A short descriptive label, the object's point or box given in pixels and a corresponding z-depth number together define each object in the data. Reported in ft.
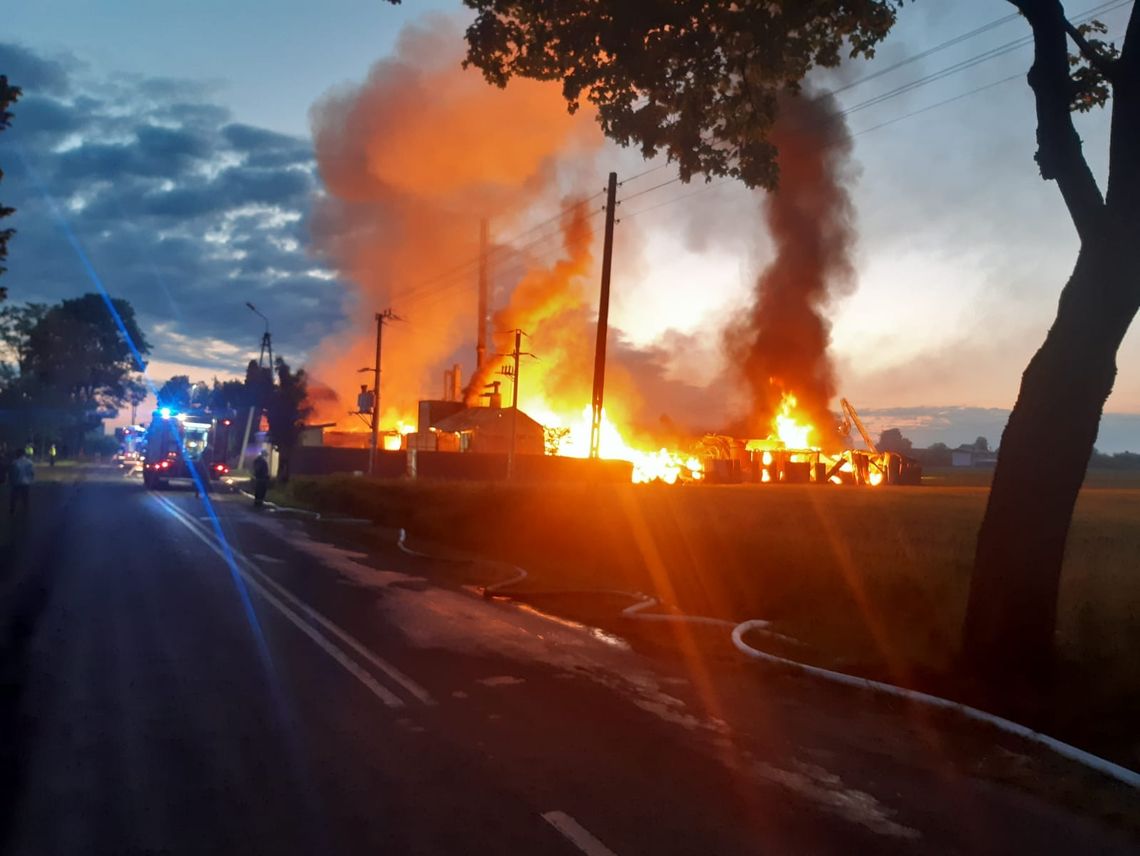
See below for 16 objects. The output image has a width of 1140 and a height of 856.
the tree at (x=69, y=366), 205.77
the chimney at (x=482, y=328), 248.32
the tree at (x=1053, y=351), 27.43
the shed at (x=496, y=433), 202.39
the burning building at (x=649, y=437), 195.42
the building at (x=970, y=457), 386.73
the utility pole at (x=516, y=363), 160.22
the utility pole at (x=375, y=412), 155.12
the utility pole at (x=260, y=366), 178.40
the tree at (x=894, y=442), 403.54
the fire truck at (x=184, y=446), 134.72
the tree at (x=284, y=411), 164.96
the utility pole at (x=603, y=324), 85.76
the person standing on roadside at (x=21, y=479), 74.02
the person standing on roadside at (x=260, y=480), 105.09
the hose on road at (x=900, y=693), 20.61
